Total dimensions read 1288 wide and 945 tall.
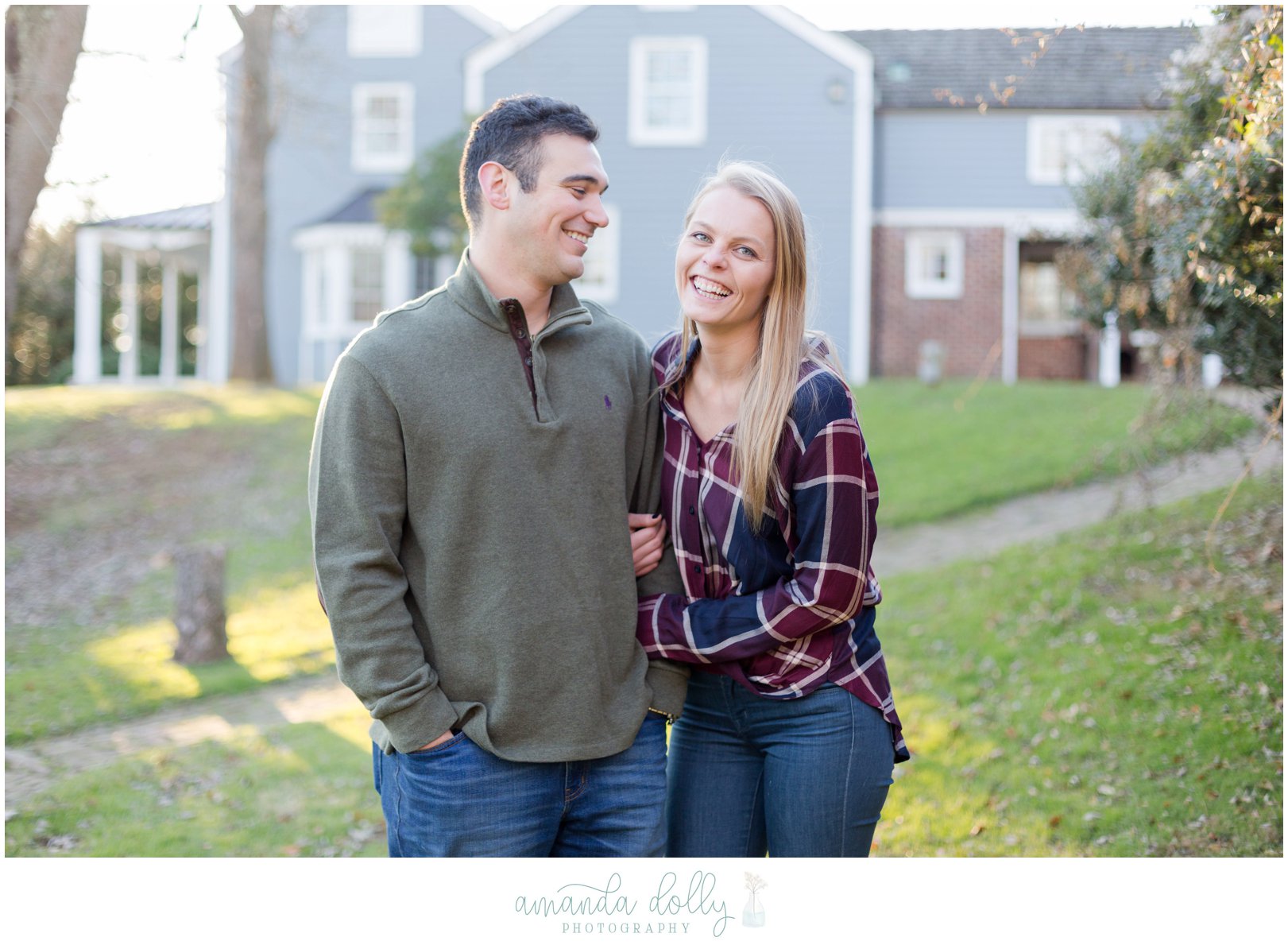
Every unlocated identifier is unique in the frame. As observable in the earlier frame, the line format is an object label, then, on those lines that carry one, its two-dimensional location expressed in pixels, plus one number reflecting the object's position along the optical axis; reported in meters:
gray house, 14.82
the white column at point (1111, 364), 16.41
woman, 2.48
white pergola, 17.58
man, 2.42
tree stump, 7.31
